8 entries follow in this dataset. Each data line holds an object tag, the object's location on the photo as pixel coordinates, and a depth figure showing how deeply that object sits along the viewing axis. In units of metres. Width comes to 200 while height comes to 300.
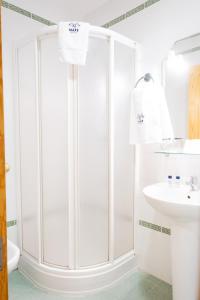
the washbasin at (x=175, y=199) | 1.31
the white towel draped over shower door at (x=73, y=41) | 1.67
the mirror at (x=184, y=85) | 1.74
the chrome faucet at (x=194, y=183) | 1.65
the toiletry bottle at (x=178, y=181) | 1.77
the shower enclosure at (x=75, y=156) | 1.81
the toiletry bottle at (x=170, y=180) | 1.79
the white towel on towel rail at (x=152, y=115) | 1.76
